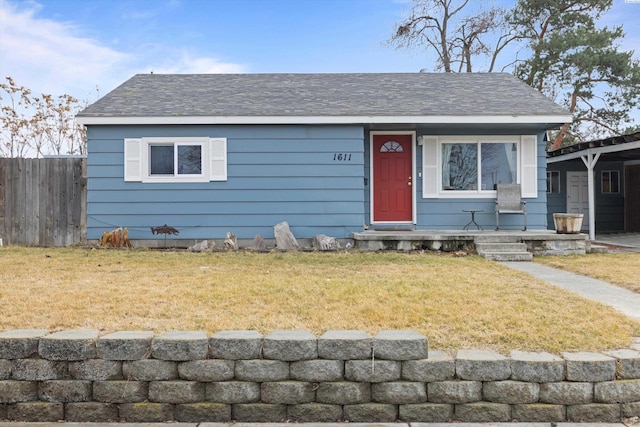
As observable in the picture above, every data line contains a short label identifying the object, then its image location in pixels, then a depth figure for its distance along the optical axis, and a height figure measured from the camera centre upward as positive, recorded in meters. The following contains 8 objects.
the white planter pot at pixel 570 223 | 8.61 +0.02
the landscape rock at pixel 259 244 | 8.97 -0.35
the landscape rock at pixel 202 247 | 8.83 -0.40
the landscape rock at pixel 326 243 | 8.83 -0.33
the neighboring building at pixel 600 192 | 14.10 +0.99
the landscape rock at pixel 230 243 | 8.93 -0.33
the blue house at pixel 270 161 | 9.12 +1.30
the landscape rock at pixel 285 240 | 8.88 -0.27
